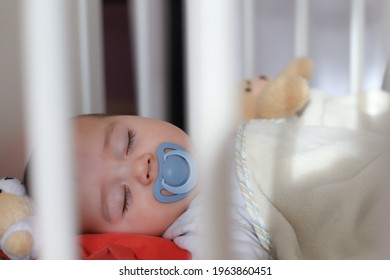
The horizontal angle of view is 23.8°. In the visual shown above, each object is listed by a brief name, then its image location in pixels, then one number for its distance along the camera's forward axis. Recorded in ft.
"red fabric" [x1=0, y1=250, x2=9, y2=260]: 2.06
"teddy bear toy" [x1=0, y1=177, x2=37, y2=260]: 1.99
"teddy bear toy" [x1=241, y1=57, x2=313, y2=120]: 2.76
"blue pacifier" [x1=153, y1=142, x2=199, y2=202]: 2.15
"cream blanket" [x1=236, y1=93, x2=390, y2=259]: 2.08
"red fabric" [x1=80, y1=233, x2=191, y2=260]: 2.01
